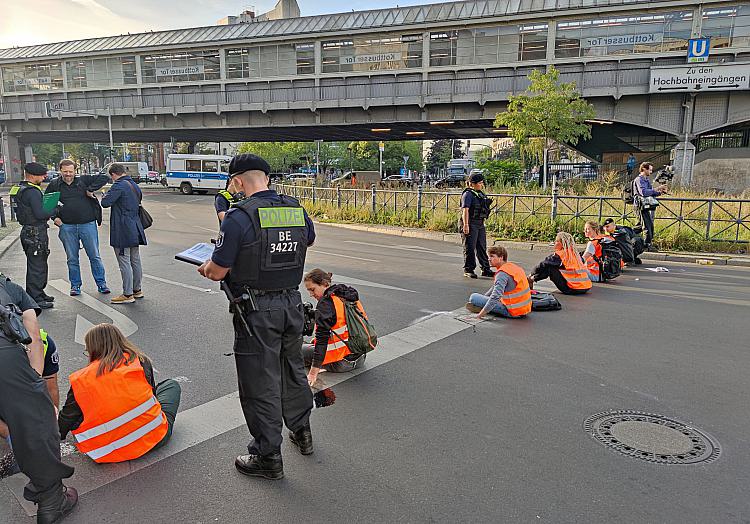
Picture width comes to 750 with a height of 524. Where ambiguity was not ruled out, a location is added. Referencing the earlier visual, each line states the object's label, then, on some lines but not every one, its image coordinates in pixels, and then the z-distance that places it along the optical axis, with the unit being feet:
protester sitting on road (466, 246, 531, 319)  21.97
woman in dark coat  24.20
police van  135.23
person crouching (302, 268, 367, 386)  15.19
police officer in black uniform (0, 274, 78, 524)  8.52
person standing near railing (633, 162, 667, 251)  37.63
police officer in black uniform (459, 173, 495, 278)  31.09
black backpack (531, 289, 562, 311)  24.06
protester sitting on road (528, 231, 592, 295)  26.53
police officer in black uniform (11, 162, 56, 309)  22.59
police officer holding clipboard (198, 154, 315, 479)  10.25
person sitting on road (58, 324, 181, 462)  10.95
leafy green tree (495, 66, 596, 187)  77.87
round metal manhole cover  11.84
